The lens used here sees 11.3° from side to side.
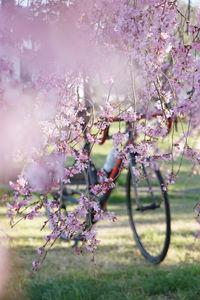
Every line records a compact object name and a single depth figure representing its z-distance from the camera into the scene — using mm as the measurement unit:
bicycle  9399
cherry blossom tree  4948
